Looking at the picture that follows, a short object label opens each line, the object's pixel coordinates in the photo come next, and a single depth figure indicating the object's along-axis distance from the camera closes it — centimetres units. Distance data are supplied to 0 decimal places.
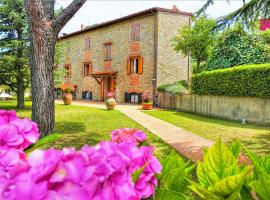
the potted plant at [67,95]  1838
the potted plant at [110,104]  1452
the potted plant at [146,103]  1560
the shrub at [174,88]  1591
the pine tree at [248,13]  654
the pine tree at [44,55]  559
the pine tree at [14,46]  1453
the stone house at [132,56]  1865
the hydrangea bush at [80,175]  51
